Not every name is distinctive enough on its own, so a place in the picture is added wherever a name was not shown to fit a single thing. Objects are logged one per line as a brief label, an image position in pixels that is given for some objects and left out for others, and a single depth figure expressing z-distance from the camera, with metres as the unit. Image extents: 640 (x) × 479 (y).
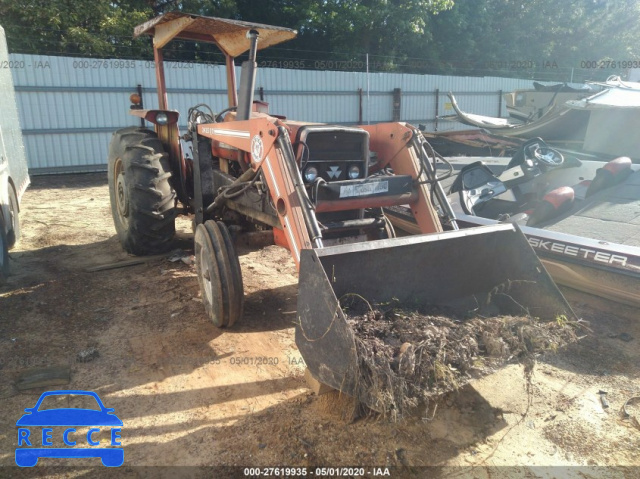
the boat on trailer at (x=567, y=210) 4.14
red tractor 2.96
